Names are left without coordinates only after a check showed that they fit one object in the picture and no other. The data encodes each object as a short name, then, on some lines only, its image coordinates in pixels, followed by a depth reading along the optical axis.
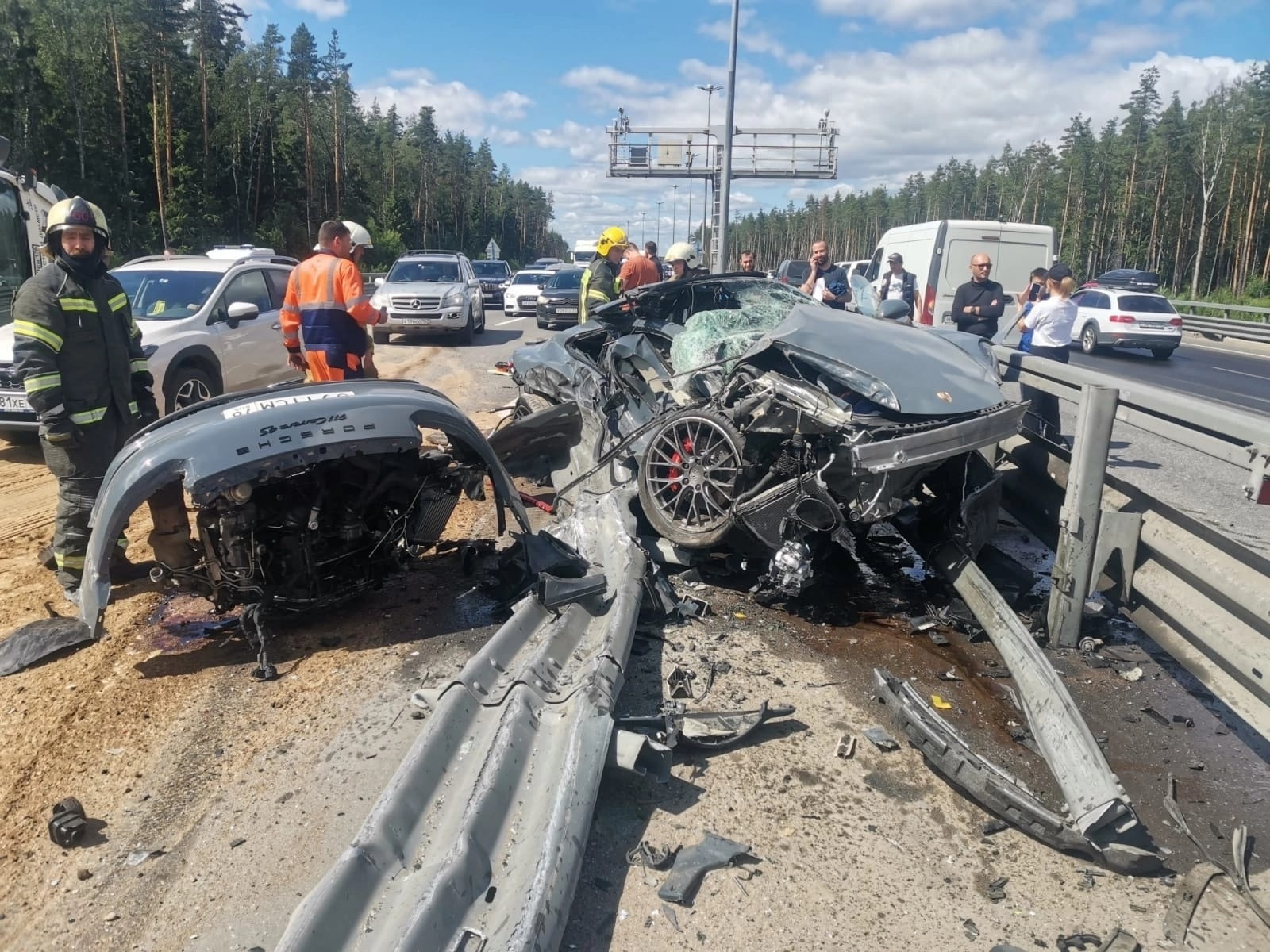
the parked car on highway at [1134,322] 20.67
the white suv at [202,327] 7.84
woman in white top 7.95
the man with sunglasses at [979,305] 8.73
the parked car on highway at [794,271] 30.40
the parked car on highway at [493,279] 31.00
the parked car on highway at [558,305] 21.12
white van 13.47
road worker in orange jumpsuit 5.64
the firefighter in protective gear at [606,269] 9.48
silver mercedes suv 16.95
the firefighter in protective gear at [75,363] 4.46
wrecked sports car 4.32
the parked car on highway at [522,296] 26.05
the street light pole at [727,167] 18.30
